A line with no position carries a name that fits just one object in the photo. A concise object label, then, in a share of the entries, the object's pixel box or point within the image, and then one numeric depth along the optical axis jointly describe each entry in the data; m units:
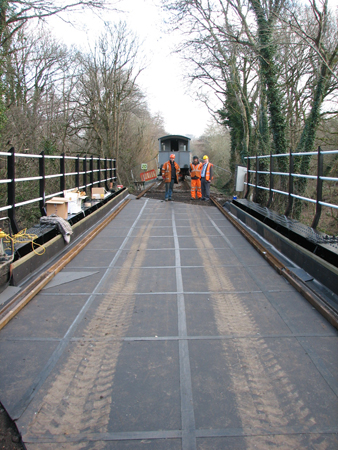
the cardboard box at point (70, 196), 7.67
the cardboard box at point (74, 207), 7.73
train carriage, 26.99
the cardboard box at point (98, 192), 10.73
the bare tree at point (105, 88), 22.34
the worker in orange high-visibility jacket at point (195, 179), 13.69
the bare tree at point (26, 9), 12.57
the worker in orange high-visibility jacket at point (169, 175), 13.59
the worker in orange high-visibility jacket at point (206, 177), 13.26
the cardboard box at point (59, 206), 6.97
